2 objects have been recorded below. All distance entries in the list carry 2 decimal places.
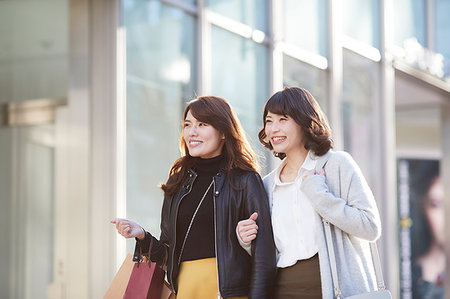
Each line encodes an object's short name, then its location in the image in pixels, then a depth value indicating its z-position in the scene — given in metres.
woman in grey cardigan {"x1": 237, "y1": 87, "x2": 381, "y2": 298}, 5.79
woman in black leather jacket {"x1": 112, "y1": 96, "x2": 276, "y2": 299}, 6.10
